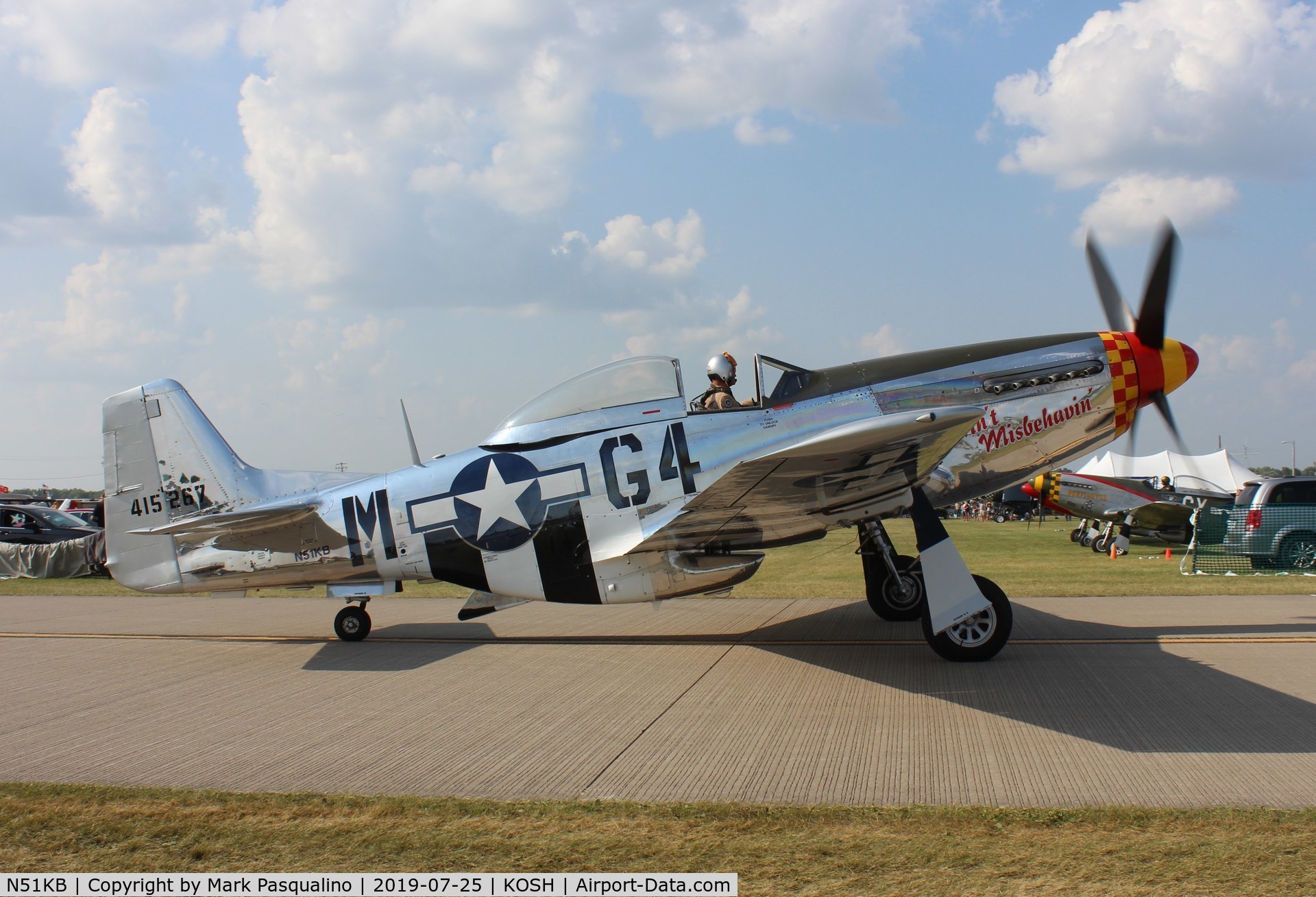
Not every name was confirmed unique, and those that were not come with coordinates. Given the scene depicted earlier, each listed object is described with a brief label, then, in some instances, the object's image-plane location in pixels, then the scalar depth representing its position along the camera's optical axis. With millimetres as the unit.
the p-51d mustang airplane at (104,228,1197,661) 7254
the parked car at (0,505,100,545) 22672
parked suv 15219
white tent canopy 43094
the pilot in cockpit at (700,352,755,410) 7848
